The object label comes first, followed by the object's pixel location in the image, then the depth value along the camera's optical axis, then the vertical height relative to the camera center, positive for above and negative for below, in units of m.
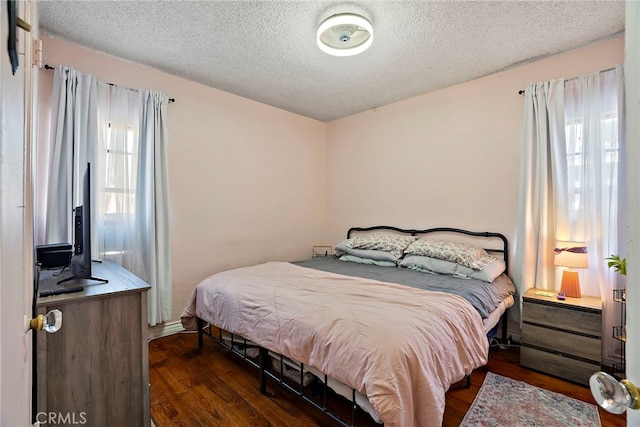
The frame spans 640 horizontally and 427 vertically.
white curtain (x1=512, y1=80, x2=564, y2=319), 2.66 +0.25
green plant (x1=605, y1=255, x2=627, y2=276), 2.04 -0.39
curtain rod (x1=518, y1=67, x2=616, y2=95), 2.44 +1.15
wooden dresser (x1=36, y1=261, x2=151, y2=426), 1.32 -0.71
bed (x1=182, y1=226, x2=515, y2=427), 1.40 -0.67
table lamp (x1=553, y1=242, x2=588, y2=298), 2.38 -0.42
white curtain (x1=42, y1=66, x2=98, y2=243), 2.42 +0.48
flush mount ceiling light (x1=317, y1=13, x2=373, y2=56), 2.09 +1.33
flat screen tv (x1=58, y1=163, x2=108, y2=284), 1.60 -0.24
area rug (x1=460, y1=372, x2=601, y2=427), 1.81 -1.30
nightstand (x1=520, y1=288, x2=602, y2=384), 2.19 -0.98
